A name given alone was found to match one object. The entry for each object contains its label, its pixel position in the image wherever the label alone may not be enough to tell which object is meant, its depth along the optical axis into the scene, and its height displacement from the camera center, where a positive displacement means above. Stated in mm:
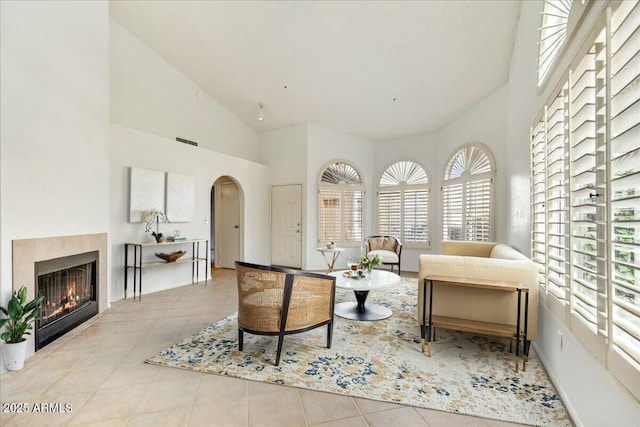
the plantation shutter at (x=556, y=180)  2036 +293
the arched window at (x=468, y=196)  5219 +418
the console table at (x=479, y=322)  2357 -895
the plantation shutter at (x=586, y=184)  1470 +196
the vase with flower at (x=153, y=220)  4609 -72
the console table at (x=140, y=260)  4379 -728
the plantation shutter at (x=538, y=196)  2615 +211
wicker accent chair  2488 -708
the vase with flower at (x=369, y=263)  3701 -562
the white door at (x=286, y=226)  6828 -211
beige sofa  2529 -647
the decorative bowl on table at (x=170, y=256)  4637 -626
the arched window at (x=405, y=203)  6750 +334
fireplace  2559 -445
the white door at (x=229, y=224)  6785 -194
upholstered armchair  5969 -634
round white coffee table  3414 -985
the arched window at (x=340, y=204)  6898 +292
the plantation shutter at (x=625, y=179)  1140 +158
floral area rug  1991 -1214
